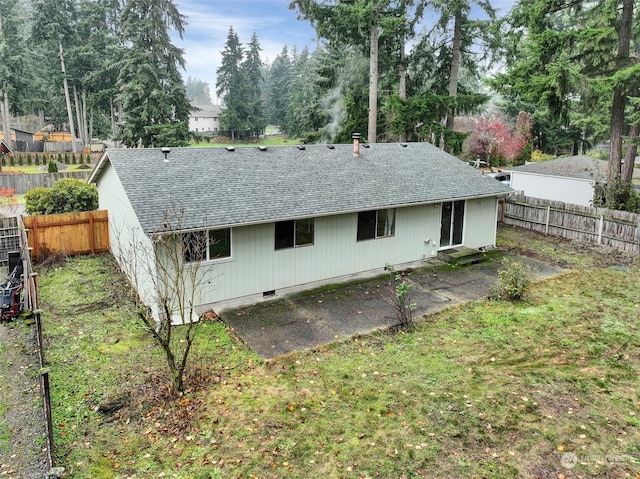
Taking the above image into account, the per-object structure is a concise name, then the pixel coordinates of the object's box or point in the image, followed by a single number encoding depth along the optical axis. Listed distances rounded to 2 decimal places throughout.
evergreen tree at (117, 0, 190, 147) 29.42
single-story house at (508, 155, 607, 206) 22.02
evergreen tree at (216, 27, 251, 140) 58.69
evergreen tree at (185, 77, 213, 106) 145.00
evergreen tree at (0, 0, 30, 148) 41.59
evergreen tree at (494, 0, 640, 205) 15.31
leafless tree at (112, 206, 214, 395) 8.81
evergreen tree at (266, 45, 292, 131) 73.75
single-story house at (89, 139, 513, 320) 10.32
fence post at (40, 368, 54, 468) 5.33
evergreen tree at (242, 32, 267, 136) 60.00
